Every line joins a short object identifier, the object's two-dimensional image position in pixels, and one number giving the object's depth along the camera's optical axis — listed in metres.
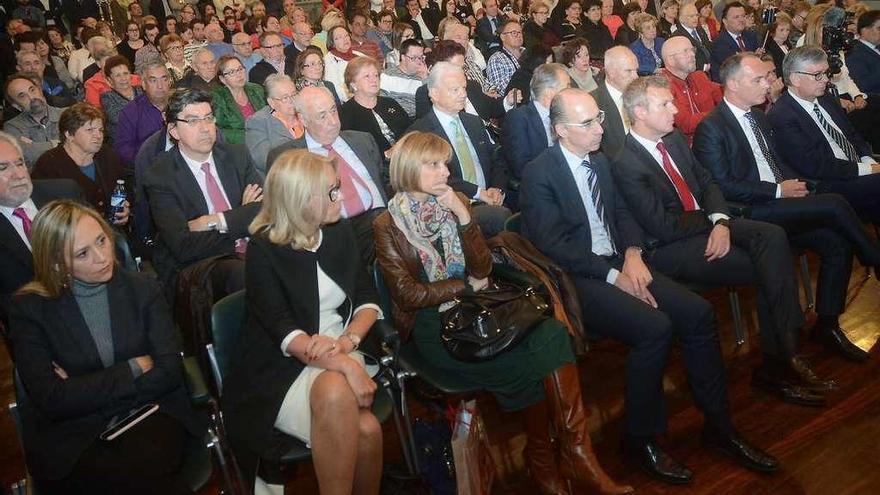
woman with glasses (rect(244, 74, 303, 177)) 4.20
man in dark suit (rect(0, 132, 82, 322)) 2.89
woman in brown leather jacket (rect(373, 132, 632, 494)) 2.40
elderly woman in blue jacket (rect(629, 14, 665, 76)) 6.62
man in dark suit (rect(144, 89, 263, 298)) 3.12
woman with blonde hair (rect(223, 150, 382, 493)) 2.11
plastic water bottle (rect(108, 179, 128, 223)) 3.43
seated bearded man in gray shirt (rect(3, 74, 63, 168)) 4.72
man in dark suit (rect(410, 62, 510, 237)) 3.91
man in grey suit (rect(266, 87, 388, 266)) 3.50
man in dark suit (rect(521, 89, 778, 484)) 2.52
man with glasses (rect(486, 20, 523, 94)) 6.05
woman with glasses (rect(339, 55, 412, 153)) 4.49
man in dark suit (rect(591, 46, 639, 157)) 4.40
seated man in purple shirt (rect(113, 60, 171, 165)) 4.65
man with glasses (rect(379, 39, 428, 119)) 5.43
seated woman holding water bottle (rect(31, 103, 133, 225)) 3.70
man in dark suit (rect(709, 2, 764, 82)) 6.67
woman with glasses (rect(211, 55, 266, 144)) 4.82
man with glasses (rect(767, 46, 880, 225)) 3.73
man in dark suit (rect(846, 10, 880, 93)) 5.45
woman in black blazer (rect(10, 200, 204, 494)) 2.06
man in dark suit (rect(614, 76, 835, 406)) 2.91
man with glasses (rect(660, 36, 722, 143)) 4.80
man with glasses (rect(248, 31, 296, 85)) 6.24
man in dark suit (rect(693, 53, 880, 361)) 3.26
